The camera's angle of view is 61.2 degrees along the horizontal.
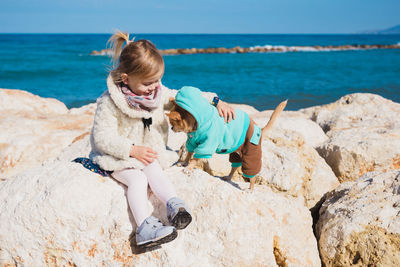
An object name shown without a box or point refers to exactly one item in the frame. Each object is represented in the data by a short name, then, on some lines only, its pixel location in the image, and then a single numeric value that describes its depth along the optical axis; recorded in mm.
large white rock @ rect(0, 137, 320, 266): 2383
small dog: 2816
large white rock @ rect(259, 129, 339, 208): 3900
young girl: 2492
